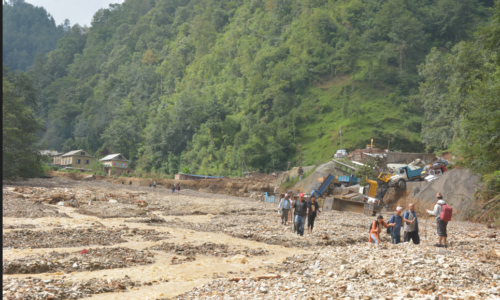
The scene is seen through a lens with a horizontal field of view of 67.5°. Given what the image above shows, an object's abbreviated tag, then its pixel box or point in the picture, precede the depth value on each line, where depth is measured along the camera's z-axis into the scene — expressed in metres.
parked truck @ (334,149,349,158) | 52.74
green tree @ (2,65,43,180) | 39.69
